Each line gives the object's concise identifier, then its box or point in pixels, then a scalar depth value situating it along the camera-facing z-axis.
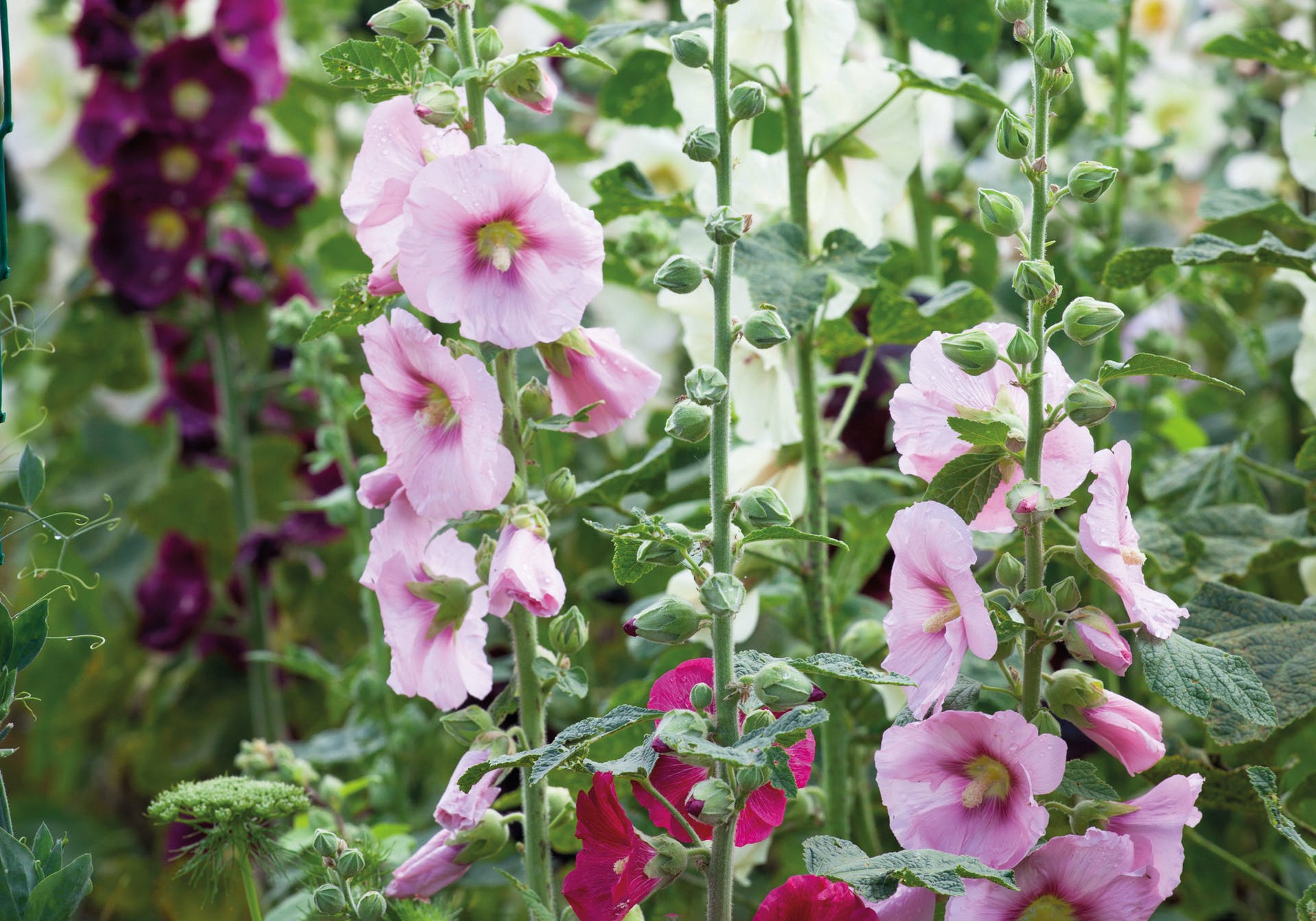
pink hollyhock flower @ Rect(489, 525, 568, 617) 2.05
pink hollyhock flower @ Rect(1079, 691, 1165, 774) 2.06
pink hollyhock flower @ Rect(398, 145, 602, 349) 2.06
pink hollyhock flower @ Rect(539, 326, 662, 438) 2.13
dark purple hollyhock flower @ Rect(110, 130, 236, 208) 2.97
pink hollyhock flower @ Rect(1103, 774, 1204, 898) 2.05
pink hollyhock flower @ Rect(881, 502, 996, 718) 2.01
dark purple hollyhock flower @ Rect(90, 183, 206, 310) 3.02
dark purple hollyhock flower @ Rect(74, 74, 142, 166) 3.05
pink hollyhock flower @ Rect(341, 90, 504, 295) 2.12
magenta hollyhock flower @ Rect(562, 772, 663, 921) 2.08
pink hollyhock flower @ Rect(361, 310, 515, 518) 2.08
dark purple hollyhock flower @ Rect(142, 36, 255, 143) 2.97
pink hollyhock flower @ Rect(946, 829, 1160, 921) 2.04
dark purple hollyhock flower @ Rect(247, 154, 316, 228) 3.21
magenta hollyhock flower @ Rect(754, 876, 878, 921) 2.06
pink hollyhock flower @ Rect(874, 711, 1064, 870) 2.04
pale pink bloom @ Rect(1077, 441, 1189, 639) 2.04
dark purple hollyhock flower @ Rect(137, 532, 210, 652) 3.18
